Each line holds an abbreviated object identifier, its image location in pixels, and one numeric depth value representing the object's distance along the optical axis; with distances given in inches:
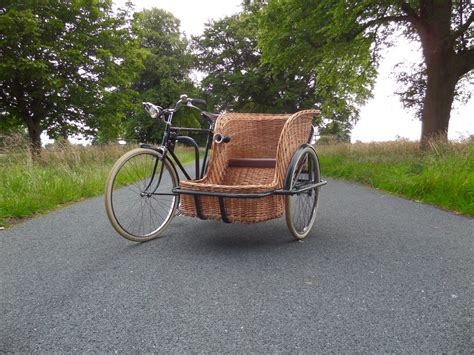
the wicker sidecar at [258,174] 106.7
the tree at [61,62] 422.9
